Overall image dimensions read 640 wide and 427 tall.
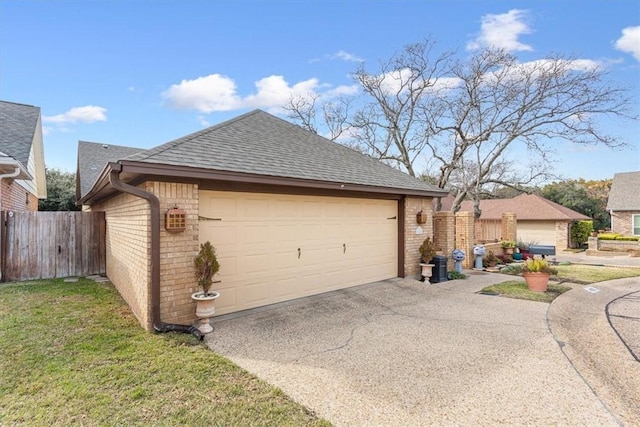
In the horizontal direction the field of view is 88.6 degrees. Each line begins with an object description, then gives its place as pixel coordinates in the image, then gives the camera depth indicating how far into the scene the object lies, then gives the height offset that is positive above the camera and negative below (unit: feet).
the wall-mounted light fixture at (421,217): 29.35 -0.18
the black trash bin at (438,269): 28.45 -4.69
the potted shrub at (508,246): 44.49 -4.24
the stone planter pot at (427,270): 28.04 -4.72
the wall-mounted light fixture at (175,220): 15.74 -0.22
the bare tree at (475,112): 49.21 +17.63
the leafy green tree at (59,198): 73.46 +3.99
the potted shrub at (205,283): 15.83 -3.33
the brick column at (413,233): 28.63 -1.62
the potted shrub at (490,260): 38.91 -5.54
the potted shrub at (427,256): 28.13 -3.64
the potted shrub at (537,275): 25.14 -4.63
